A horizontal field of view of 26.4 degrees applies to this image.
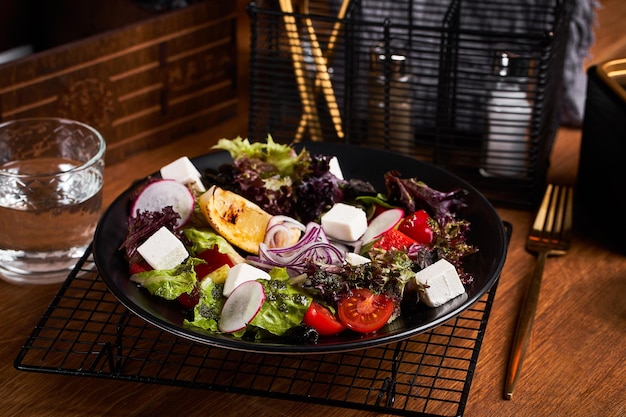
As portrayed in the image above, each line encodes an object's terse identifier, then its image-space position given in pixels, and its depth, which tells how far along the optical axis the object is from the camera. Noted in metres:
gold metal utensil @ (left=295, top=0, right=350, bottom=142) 1.04
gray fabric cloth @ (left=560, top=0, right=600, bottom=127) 1.12
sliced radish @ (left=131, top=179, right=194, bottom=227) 0.89
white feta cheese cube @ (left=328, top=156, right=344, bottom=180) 0.92
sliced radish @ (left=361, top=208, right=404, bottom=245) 0.87
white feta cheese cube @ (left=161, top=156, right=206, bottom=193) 0.90
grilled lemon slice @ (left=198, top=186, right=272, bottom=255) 0.87
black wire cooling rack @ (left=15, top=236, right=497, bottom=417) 0.79
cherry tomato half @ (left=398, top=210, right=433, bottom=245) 0.87
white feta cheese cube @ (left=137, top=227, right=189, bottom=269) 0.82
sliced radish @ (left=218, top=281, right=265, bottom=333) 0.77
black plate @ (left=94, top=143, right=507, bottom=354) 0.75
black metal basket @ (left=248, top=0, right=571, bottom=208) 1.00
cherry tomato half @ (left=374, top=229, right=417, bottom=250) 0.85
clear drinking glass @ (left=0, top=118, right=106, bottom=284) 0.90
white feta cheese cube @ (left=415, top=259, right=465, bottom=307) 0.80
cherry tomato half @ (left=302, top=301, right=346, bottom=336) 0.78
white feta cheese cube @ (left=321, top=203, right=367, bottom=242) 0.86
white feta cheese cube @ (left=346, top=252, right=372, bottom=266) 0.82
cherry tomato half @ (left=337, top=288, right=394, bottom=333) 0.78
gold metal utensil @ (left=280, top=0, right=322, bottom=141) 1.04
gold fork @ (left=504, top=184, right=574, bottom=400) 0.87
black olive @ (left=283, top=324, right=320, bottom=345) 0.77
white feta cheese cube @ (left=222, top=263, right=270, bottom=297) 0.80
